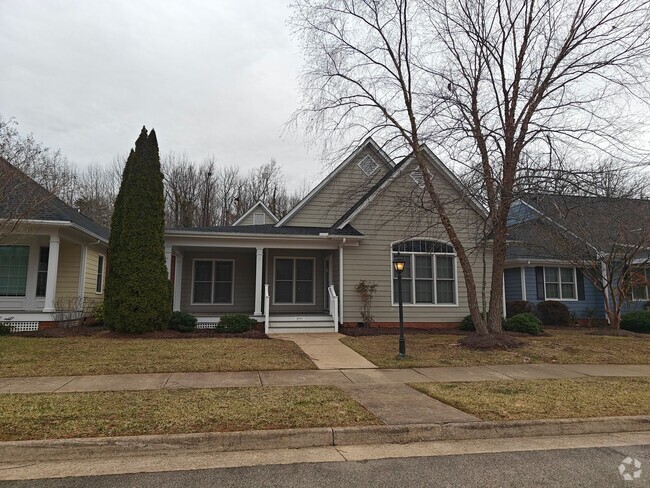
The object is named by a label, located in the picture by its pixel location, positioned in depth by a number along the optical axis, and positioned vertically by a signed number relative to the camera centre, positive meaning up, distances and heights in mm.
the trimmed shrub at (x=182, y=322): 13492 -861
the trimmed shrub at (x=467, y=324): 14883 -963
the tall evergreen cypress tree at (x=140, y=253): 12398 +1139
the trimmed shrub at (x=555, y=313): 18172 -692
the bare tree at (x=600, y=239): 11325 +1941
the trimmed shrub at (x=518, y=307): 18250 -472
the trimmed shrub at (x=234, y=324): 13547 -911
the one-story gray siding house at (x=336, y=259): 14773 +1292
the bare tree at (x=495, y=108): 11078 +4862
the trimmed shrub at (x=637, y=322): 16531 -938
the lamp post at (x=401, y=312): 9836 -388
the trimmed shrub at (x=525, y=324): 14289 -922
